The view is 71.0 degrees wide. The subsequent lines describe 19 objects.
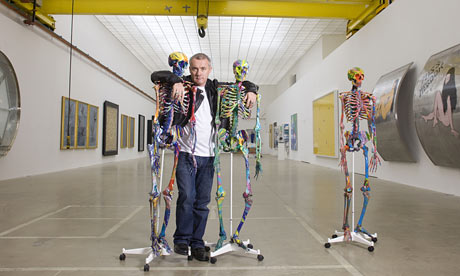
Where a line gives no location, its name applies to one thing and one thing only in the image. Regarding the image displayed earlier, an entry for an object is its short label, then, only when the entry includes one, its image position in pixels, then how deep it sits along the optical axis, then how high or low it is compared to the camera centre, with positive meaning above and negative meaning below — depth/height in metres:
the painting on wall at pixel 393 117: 6.41 +0.66
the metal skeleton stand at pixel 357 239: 2.66 -0.77
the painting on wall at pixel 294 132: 16.86 +0.91
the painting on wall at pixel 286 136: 18.94 +0.76
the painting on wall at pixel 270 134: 25.24 +1.23
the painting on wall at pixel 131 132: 17.22 +0.90
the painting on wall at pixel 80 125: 9.80 +0.82
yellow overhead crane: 8.66 +3.87
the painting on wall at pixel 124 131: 15.79 +0.86
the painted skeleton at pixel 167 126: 2.37 +0.16
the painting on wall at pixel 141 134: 19.38 +0.89
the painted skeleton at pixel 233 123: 2.43 +0.20
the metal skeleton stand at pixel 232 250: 2.38 -0.76
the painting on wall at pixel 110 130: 13.27 +0.82
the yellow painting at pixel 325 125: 11.04 +0.90
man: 2.40 -0.13
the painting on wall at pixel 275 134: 22.56 +1.06
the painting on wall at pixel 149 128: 21.80 +1.47
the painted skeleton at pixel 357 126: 2.95 +0.21
